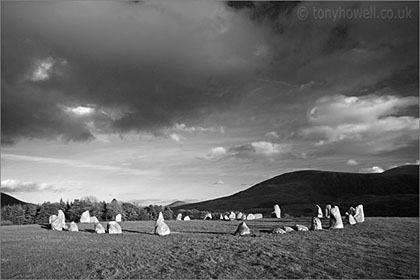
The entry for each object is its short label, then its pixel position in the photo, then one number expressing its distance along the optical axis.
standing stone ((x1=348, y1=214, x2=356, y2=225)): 33.16
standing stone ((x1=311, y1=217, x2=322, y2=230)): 30.54
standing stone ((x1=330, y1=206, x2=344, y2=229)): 30.99
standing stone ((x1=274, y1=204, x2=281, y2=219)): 53.31
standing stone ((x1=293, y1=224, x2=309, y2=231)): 29.92
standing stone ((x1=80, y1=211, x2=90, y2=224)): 47.27
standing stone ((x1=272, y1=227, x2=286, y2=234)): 28.65
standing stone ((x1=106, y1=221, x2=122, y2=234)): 31.86
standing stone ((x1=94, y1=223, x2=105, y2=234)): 32.09
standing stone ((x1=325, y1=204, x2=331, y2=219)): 43.85
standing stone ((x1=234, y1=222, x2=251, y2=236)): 28.40
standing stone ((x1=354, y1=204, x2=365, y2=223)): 34.88
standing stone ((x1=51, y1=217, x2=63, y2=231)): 35.35
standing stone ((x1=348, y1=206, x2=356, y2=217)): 35.76
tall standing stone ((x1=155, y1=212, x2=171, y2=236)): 30.09
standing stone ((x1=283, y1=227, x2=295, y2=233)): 29.52
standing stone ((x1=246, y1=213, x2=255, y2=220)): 51.53
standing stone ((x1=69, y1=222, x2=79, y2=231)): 34.40
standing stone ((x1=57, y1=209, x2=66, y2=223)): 36.69
